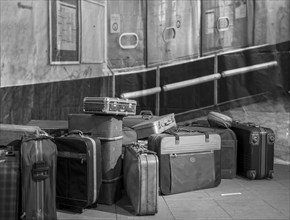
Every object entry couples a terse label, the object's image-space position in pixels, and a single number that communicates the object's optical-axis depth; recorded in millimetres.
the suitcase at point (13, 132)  4152
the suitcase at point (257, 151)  5090
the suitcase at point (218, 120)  5377
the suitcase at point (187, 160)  4398
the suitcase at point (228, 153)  5168
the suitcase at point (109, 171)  4164
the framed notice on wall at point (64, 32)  5543
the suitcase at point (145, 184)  3814
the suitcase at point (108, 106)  4105
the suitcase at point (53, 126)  4656
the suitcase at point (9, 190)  3393
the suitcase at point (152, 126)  5098
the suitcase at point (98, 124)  4156
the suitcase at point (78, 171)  3803
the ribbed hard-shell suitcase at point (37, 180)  3357
